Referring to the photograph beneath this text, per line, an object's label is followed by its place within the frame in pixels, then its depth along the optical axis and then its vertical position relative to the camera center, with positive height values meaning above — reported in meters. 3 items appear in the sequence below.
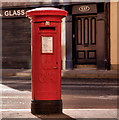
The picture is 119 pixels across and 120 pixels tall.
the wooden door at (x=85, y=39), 18.78 +0.90
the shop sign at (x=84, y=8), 18.34 +2.67
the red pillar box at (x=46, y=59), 5.98 -0.09
